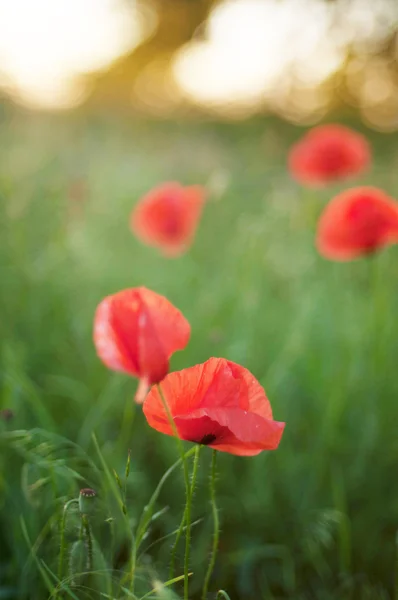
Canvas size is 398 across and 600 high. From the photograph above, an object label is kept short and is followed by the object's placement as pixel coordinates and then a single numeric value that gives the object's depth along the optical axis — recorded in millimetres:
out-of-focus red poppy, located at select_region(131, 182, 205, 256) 1499
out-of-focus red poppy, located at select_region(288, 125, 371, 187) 1594
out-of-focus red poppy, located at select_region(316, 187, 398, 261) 1377
